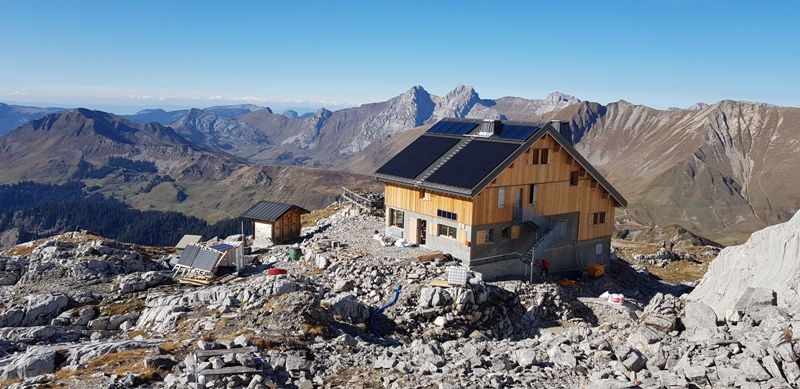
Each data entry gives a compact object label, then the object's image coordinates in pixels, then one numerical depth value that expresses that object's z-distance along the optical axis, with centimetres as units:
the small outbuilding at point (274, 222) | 4441
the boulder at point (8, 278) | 3659
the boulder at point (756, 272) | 2038
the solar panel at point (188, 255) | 3716
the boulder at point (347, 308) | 2672
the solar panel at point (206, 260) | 3650
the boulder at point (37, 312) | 2866
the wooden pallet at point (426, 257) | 3616
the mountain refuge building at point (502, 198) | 3719
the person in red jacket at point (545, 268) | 3900
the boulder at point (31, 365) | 1886
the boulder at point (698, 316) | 2084
